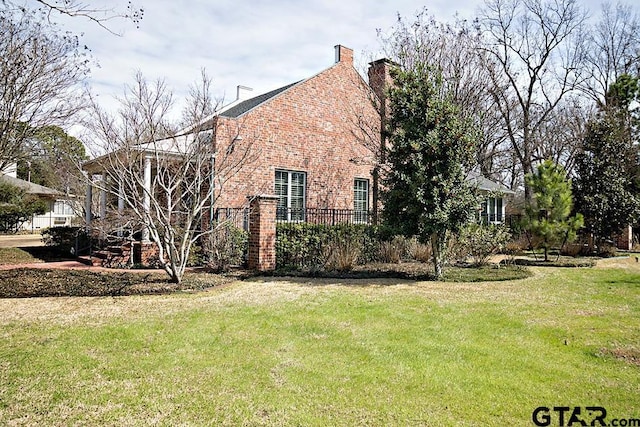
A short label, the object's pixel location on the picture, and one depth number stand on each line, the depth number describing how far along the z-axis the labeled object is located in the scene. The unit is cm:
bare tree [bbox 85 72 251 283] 962
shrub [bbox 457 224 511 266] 1321
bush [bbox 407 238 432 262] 1400
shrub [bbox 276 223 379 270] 1237
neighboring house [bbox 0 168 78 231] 3145
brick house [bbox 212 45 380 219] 1445
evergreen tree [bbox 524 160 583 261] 1501
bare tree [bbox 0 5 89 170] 1088
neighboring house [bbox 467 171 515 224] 2135
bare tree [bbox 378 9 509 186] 1580
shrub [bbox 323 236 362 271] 1198
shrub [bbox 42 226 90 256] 1507
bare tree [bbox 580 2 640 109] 2509
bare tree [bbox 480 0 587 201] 2356
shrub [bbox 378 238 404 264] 1376
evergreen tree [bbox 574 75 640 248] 1706
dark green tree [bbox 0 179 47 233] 2772
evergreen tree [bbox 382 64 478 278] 1041
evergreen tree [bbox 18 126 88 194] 1352
